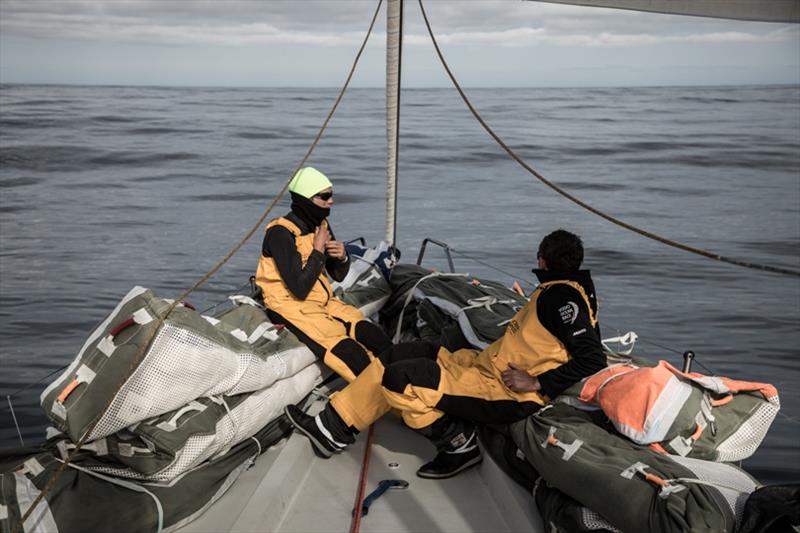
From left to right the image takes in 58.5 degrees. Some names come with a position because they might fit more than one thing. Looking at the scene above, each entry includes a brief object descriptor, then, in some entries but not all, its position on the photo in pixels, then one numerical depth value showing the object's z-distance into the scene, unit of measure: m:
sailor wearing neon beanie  3.35
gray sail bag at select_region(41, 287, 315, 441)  2.39
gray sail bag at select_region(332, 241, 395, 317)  4.23
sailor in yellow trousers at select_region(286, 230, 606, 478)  2.58
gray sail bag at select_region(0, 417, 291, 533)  2.21
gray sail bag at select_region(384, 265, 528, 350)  3.53
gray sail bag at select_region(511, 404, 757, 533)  1.98
